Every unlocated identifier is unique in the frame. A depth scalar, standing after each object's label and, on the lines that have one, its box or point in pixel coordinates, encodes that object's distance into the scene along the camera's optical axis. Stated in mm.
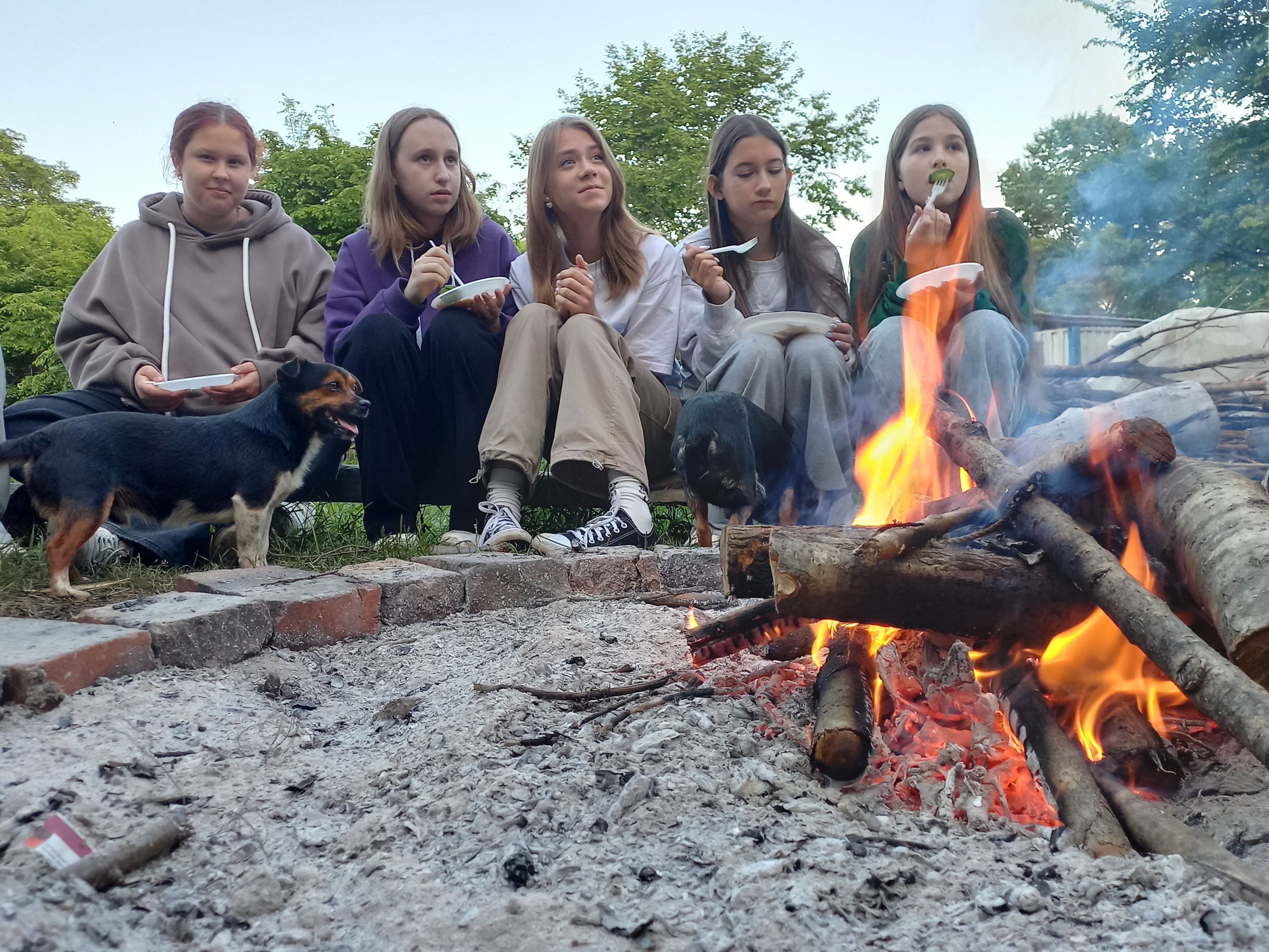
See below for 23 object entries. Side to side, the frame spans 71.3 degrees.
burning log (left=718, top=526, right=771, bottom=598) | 1678
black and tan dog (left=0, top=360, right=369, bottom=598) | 2764
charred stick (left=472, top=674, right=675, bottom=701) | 1819
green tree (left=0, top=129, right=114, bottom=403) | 14906
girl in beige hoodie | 3545
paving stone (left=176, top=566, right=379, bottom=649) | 2344
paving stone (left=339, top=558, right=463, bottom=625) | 2631
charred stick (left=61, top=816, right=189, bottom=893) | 1176
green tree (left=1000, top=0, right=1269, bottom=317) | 4762
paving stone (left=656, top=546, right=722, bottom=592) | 3035
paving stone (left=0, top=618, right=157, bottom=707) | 1615
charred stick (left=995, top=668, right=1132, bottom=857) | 1245
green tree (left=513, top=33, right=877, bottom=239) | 19062
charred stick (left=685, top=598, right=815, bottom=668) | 1913
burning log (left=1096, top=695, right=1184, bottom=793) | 1461
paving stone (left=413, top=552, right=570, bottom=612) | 2791
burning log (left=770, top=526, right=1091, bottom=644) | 1583
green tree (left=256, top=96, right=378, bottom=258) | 16500
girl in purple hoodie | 3531
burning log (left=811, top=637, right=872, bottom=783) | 1476
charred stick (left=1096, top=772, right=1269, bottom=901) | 1058
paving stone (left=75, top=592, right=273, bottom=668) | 1997
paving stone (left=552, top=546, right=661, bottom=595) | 2953
